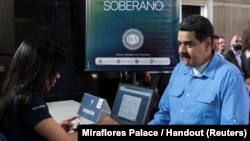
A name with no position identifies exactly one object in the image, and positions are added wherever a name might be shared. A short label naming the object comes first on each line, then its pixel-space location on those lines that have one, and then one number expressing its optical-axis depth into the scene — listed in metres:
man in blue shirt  1.58
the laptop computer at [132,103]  1.71
